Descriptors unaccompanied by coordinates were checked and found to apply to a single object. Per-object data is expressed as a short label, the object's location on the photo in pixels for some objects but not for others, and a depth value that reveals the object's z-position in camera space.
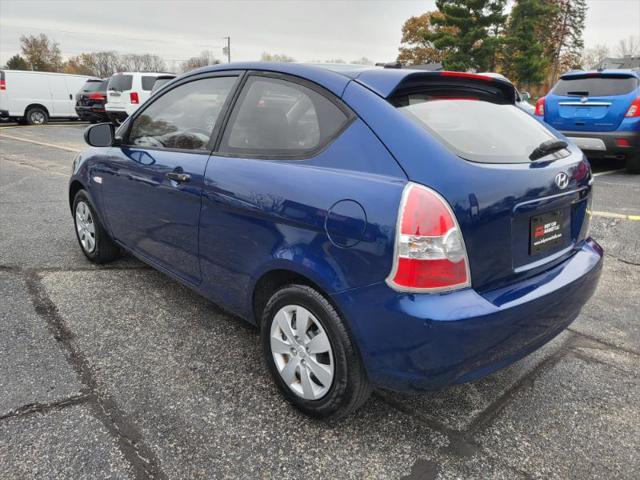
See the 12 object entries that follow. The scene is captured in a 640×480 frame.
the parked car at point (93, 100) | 19.21
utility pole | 58.64
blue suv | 7.75
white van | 19.00
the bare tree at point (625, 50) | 66.61
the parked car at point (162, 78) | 16.16
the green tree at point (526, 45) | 42.59
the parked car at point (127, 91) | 16.81
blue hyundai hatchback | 1.85
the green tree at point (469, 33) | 37.50
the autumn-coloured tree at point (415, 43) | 56.84
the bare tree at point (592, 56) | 62.94
